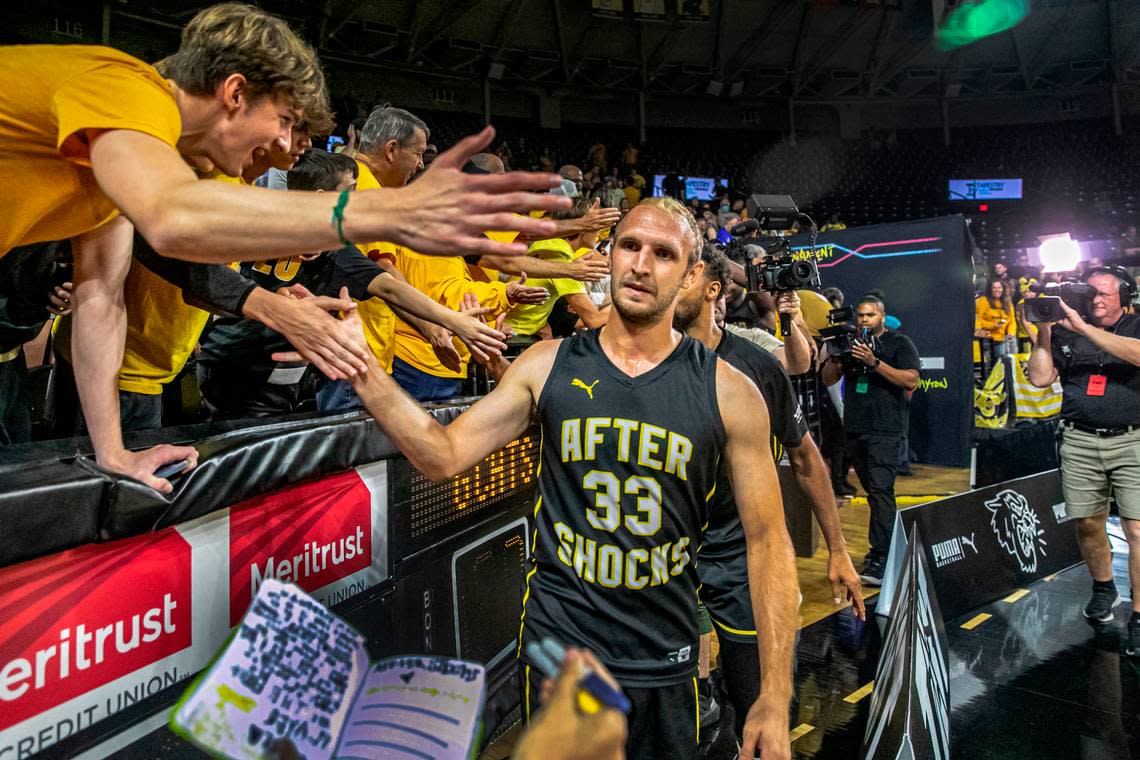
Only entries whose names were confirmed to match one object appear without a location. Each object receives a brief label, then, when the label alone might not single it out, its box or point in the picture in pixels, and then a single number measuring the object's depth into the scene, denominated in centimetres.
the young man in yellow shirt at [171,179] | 114
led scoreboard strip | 255
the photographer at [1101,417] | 434
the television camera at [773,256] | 392
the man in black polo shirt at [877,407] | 529
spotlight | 1220
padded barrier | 132
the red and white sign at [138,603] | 133
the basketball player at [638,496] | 183
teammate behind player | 262
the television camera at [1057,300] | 438
